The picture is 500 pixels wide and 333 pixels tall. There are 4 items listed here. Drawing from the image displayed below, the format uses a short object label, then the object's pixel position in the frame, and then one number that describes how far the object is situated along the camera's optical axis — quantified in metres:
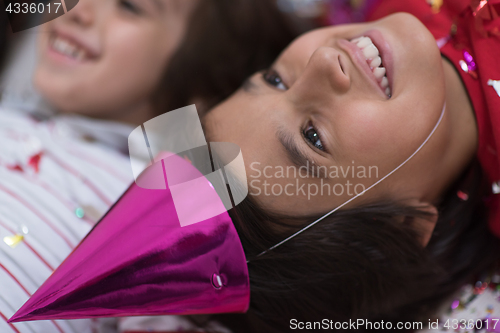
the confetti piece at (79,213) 0.62
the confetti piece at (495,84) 0.57
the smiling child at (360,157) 0.55
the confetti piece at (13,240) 0.59
